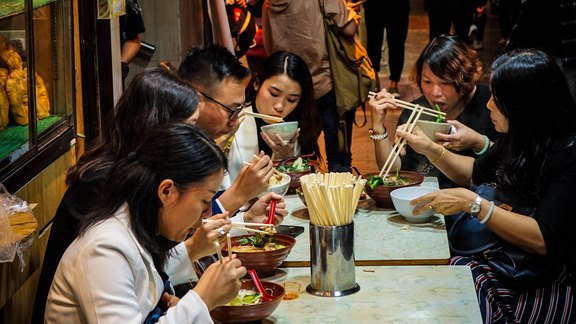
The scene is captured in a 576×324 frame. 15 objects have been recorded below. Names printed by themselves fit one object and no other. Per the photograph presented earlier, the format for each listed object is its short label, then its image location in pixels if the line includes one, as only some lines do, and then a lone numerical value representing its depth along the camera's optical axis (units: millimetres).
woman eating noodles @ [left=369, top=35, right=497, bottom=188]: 4766
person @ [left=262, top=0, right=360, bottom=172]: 6215
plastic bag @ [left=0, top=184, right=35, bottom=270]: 2738
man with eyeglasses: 3869
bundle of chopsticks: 2877
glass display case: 3336
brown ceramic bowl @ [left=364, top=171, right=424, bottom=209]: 3963
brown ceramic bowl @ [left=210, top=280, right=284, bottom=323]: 2643
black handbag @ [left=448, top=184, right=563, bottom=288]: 3553
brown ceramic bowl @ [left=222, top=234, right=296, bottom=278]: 3113
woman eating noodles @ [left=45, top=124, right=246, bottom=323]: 2312
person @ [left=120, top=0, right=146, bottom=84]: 5621
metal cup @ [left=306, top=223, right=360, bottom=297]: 2914
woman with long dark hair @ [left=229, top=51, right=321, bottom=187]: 4859
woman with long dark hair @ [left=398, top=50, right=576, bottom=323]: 3527
